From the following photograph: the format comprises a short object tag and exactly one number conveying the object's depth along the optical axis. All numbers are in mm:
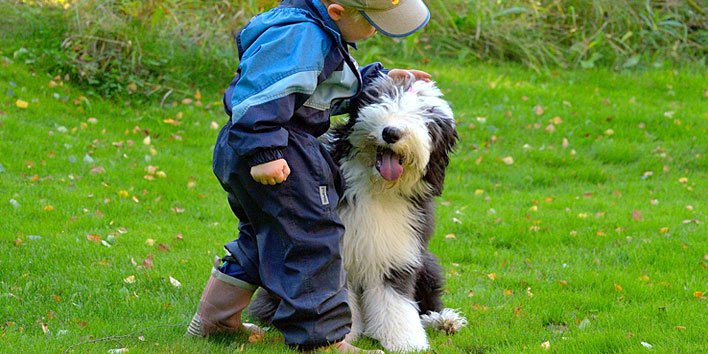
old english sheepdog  8062
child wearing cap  7133
